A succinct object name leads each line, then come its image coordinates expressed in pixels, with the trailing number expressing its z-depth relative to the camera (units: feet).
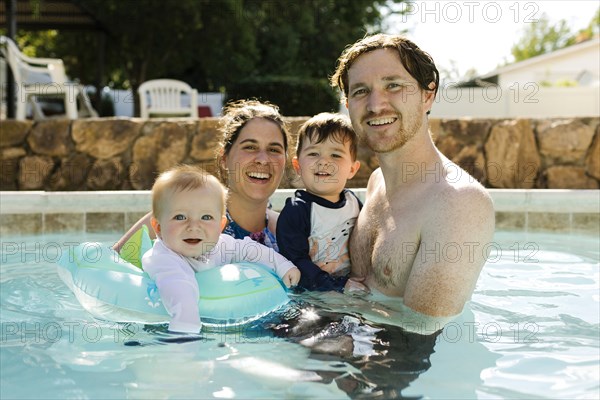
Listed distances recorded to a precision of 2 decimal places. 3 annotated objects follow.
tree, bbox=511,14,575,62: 168.86
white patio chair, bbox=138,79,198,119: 35.40
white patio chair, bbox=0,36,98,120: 31.27
